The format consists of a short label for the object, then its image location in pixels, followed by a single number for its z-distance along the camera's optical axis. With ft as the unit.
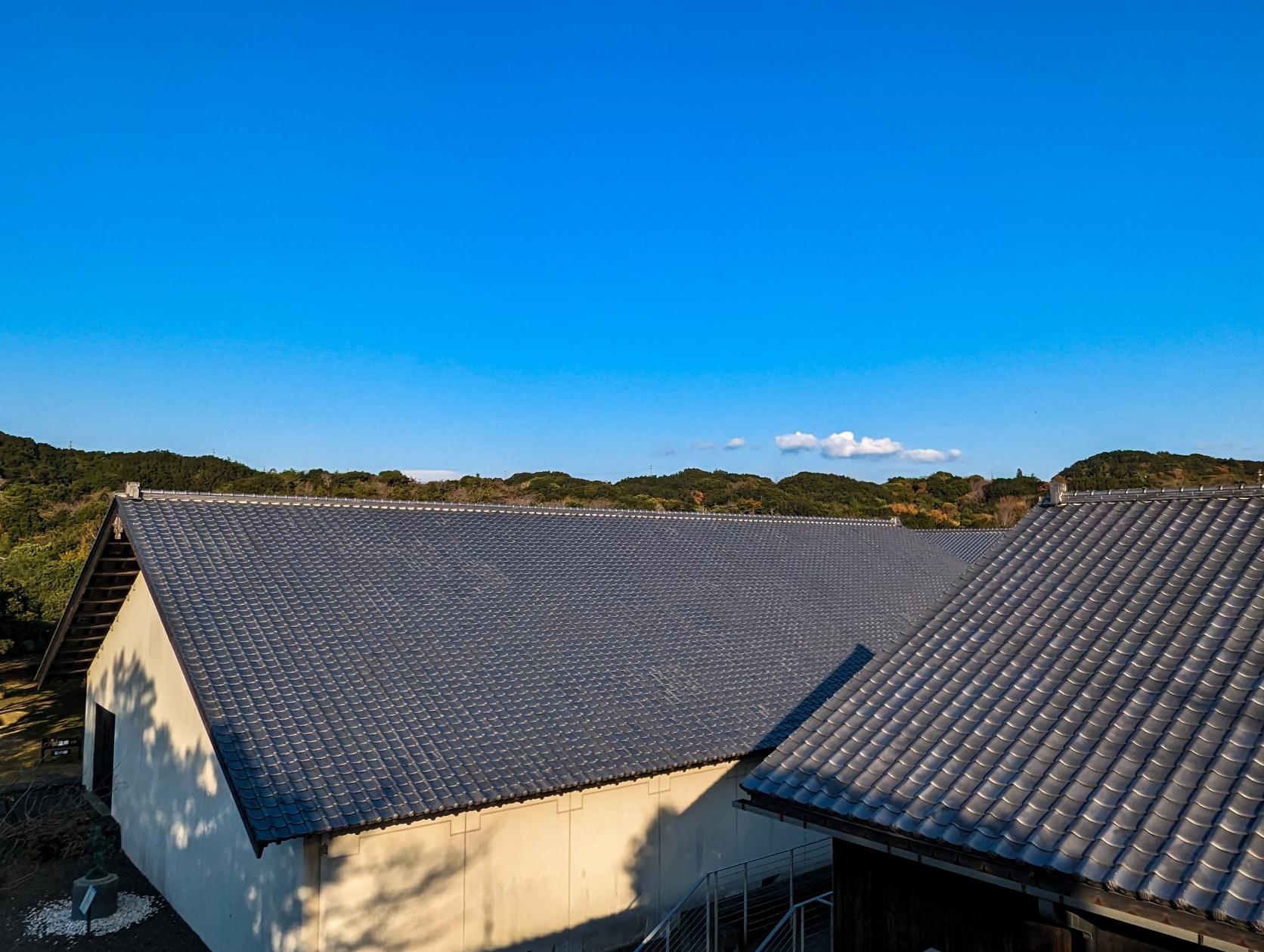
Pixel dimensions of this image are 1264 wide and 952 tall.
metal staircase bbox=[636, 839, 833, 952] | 27.63
